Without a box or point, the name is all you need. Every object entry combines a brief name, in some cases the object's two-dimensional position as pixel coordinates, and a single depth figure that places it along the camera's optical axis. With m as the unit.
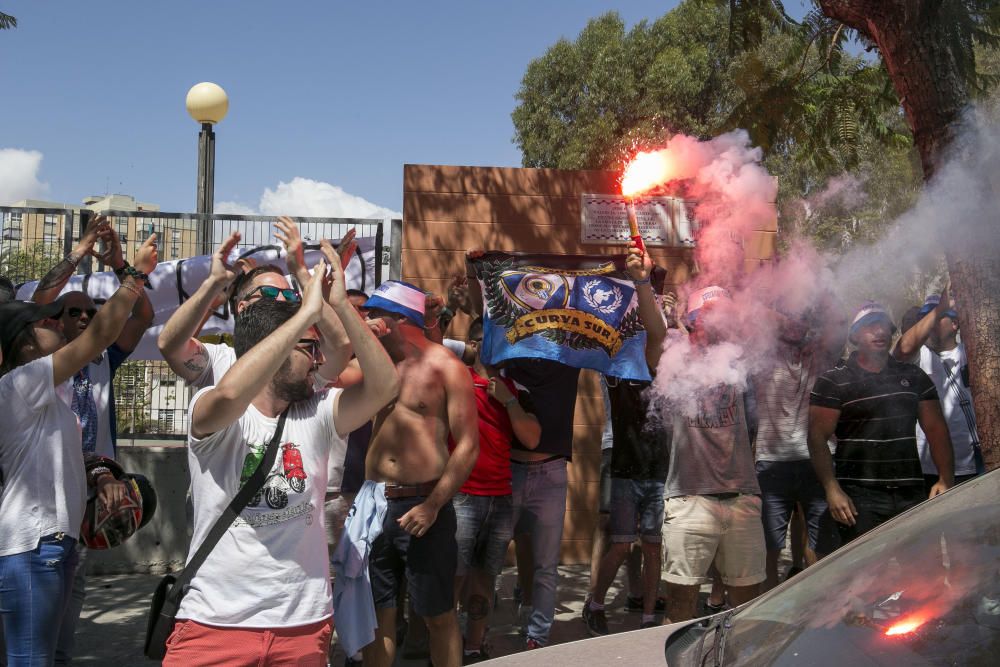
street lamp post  8.62
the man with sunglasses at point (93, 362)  4.28
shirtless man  4.24
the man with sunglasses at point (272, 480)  2.68
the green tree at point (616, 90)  20.36
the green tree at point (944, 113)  4.48
